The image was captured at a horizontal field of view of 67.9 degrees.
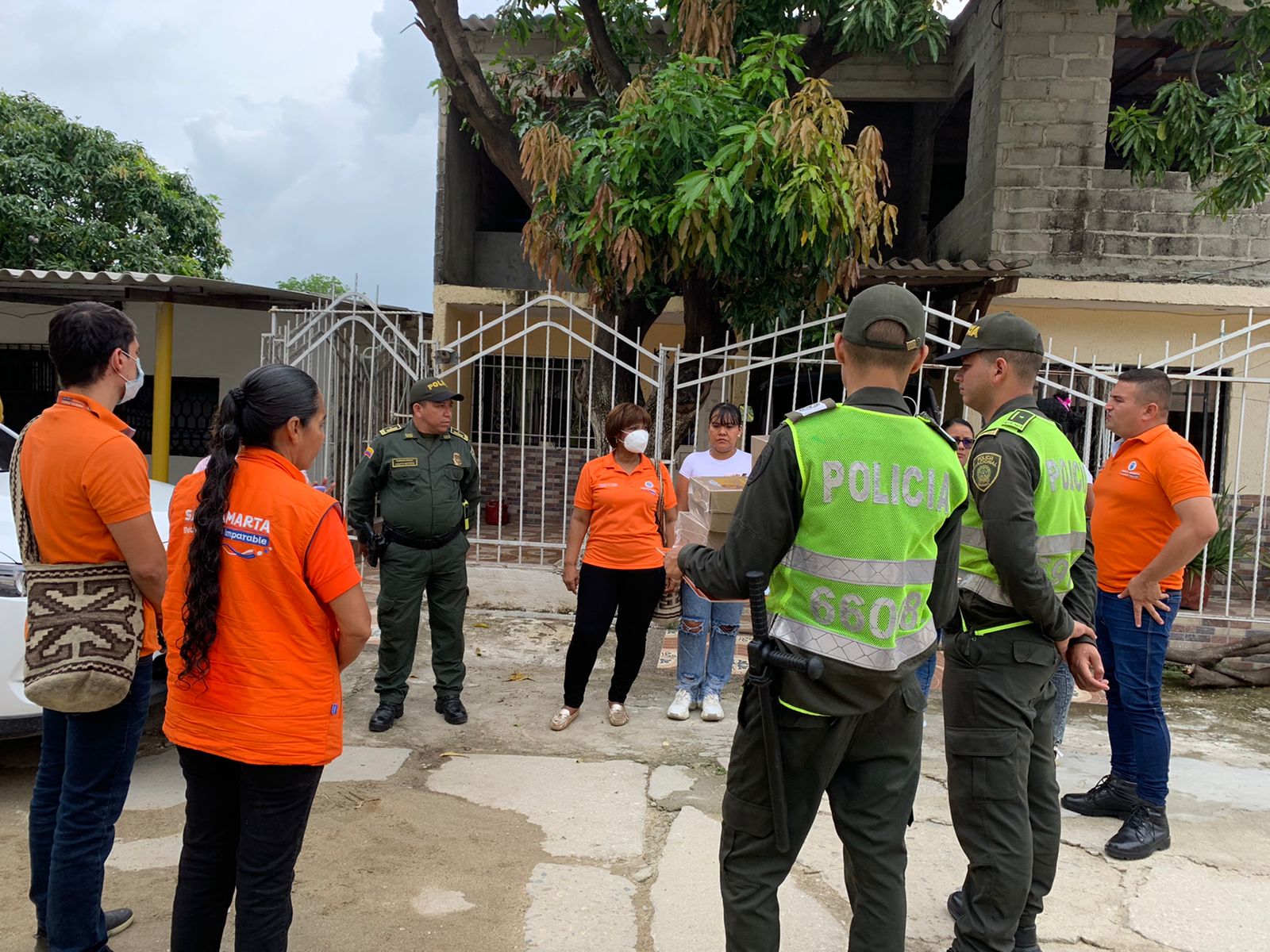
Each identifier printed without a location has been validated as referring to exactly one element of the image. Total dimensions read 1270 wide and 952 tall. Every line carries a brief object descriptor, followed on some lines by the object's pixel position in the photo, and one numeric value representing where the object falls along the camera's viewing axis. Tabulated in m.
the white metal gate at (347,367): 6.69
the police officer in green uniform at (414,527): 4.54
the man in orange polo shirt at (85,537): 2.39
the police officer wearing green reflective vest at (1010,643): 2.49
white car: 3.42
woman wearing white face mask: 4.61
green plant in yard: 6.49
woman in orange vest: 2.10
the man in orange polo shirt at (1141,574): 3.43
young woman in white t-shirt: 4.86
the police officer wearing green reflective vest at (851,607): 2.08
